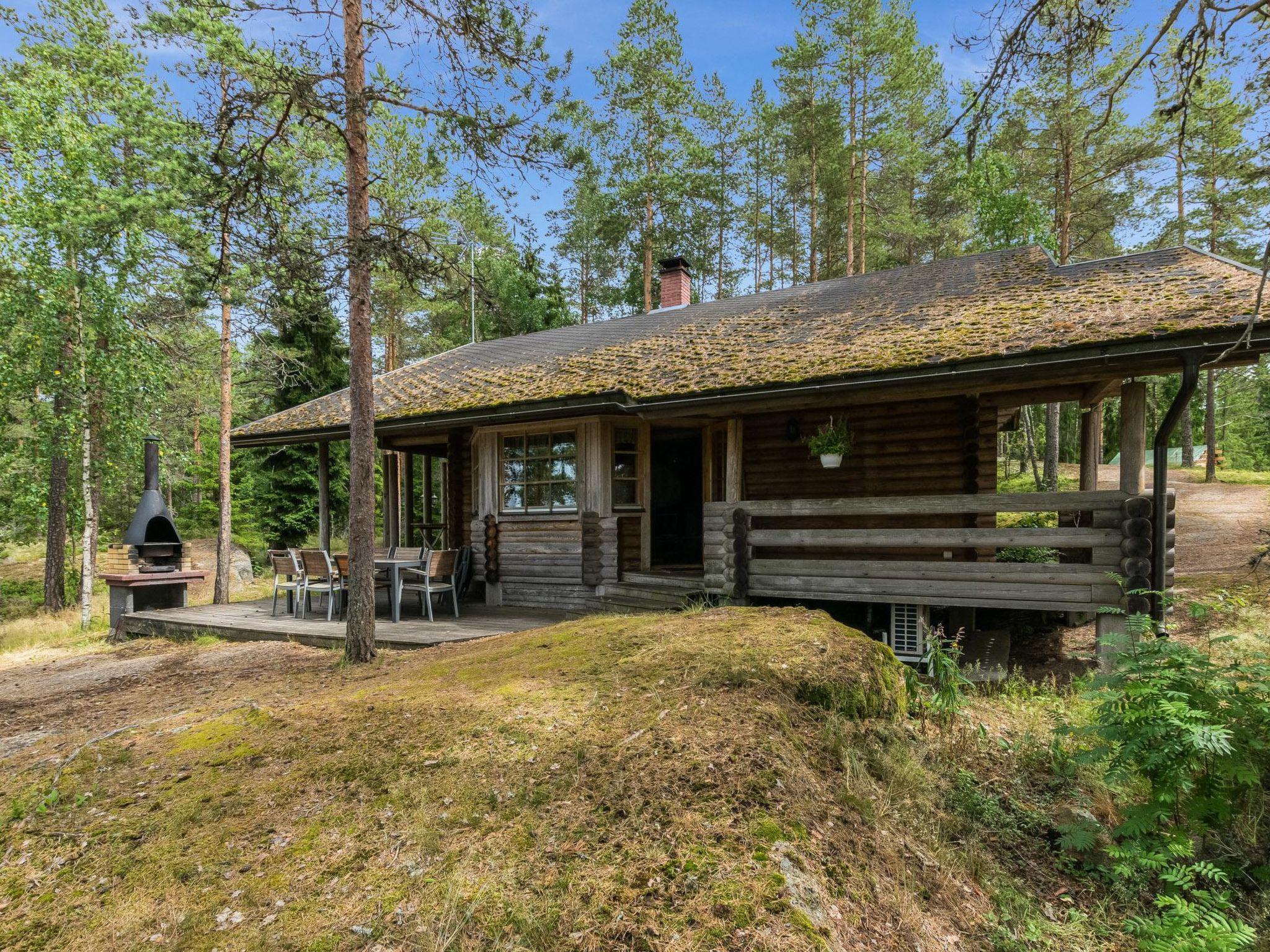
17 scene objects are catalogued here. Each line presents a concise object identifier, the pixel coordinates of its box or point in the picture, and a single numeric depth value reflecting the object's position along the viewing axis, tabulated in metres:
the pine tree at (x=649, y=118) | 16.98
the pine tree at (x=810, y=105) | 16.00
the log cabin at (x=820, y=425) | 5.17
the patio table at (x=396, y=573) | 7.48
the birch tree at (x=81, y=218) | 10.27
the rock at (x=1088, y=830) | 2.50
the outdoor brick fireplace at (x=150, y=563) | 8.99
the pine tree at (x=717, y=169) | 18.98
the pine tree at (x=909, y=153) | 15.22
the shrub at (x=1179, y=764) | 2.19
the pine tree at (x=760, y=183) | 18.72
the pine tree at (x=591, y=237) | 18.39
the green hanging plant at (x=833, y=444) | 7.00
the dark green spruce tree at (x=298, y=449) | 14.68
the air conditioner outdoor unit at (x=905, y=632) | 6.21
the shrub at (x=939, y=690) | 3.33
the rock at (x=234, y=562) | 16.73
